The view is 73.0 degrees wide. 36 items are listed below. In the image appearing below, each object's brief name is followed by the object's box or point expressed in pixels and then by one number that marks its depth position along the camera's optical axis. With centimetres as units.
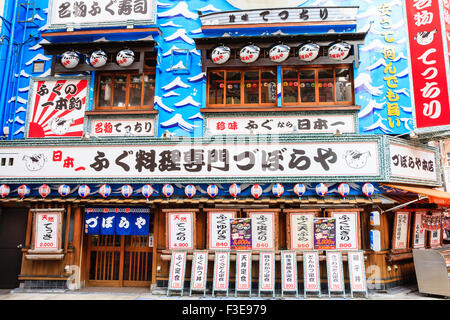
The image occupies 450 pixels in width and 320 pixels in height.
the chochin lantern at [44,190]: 1093
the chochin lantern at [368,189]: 1006
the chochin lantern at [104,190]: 1067
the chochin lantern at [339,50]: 1110
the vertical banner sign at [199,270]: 1019
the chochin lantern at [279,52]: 1125
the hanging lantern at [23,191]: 1105
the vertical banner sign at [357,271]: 988
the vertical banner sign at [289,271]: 998
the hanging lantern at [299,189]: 1024
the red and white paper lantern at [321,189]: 1019
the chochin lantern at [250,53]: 1141
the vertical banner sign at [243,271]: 1009
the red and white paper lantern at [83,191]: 1079
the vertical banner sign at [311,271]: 998
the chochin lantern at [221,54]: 1145
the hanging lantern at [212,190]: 1046
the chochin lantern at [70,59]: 1189
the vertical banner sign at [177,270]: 1032
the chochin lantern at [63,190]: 1084
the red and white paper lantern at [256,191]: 1038
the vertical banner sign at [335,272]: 991
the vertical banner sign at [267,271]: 1002
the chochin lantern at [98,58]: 1177
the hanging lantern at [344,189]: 1015
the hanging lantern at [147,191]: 1058
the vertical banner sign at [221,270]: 1010
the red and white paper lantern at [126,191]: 1062
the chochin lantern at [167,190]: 1060
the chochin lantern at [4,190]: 1116
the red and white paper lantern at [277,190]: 1028
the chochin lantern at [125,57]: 1166
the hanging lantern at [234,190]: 1038
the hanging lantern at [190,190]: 1048
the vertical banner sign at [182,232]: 1078
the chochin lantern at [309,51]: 1116
